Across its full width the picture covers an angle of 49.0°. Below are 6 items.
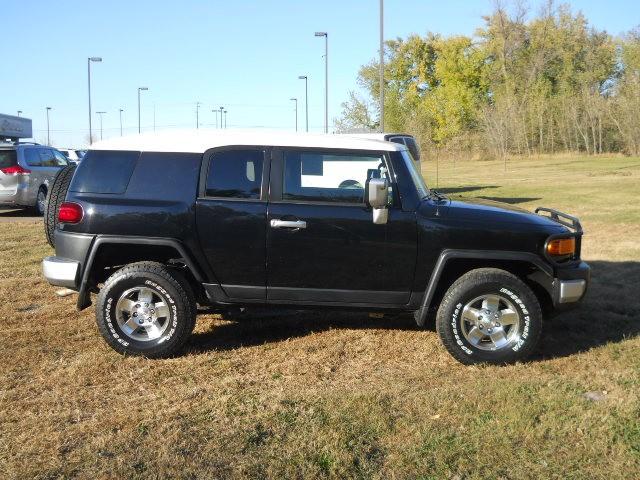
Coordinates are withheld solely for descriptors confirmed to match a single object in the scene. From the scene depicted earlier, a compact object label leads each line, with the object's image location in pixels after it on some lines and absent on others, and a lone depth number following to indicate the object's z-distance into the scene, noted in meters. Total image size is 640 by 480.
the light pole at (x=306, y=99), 48.69
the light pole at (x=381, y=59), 24.22
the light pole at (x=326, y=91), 35.84
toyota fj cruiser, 5.28
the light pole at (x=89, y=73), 44.97
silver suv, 15.46
